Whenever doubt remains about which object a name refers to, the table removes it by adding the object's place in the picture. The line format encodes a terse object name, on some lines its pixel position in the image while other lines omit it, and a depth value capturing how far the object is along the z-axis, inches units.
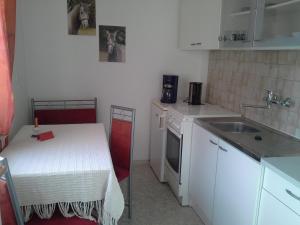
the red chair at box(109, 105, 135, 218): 92.5
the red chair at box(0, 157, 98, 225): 49.9
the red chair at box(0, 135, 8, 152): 77.9
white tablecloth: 61.4
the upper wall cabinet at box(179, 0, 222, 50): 95.8
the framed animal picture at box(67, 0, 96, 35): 119.0
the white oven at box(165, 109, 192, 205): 99.7
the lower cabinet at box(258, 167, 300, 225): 50.9
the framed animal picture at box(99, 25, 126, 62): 124.3
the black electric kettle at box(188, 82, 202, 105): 120.4
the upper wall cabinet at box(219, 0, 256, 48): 76.3
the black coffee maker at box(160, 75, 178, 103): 124.6
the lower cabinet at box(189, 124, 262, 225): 66.3
